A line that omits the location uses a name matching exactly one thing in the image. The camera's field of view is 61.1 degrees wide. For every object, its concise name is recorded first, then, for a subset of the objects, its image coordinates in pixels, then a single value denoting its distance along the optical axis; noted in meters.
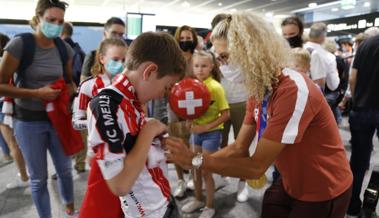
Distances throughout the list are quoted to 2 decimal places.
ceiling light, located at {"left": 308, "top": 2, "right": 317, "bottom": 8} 13.14
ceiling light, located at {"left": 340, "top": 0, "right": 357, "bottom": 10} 12.14
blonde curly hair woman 1.19
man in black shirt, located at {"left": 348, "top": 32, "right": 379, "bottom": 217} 2.36
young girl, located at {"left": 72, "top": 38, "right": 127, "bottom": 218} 2.09
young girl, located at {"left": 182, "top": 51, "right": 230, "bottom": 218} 2.49
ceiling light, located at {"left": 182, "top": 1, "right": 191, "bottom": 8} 13.08
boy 0.90
